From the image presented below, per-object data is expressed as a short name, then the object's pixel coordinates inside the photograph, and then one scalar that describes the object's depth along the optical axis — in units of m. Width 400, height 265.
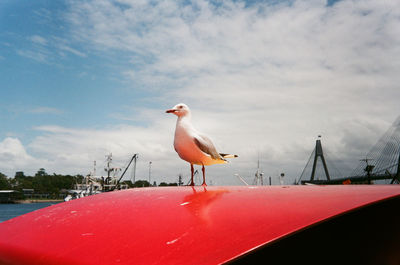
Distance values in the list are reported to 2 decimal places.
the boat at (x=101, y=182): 55.50
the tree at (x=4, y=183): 97.06
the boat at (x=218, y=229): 1.59
